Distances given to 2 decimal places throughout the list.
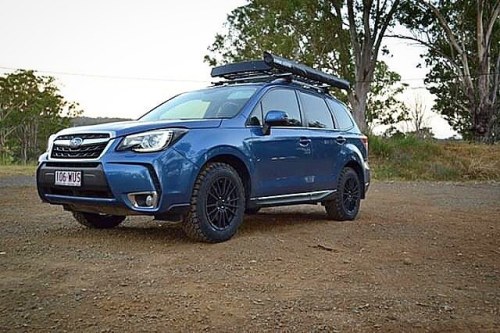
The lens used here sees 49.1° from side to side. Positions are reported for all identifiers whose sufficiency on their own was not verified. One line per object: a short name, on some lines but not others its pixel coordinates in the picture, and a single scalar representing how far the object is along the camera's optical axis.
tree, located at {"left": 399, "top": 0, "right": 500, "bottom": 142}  23.86
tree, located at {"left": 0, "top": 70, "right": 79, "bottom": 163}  36.80
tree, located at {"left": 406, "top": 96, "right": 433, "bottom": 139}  31.83
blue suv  4.64
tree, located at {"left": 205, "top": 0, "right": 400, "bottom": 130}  23.72
